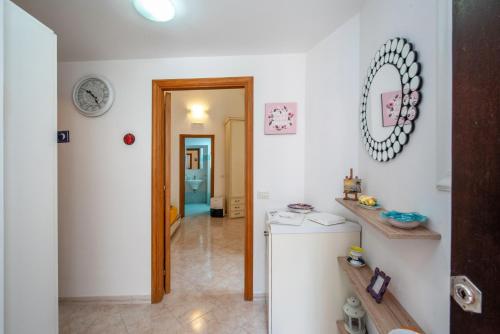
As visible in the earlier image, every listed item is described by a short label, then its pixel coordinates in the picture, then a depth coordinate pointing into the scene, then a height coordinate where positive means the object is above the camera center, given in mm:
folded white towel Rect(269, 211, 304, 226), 1384 -405
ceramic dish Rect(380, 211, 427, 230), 726 -209
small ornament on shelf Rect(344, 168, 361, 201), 1235 -140
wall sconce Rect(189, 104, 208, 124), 4348 +1167
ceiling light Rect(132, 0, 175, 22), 1193 +1004
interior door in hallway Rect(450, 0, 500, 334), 373 +21
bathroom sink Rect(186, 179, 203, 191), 6465 -652
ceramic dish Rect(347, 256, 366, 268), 1166 -598
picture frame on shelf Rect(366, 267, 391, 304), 909 -594
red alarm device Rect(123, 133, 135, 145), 1842 +244
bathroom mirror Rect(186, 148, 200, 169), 6566 +229
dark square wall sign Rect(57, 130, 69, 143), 1313 +190
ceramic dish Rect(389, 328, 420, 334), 714 -621
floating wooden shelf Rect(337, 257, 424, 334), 803 -663
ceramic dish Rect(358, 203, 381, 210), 1028 -225
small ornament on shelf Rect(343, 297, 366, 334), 1151 -922
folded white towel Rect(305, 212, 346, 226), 1332 -383
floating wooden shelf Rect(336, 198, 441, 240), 692 -248
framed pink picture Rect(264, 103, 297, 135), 1817 +446
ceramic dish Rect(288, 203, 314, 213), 1624 -372
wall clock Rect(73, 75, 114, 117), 1845 +673
